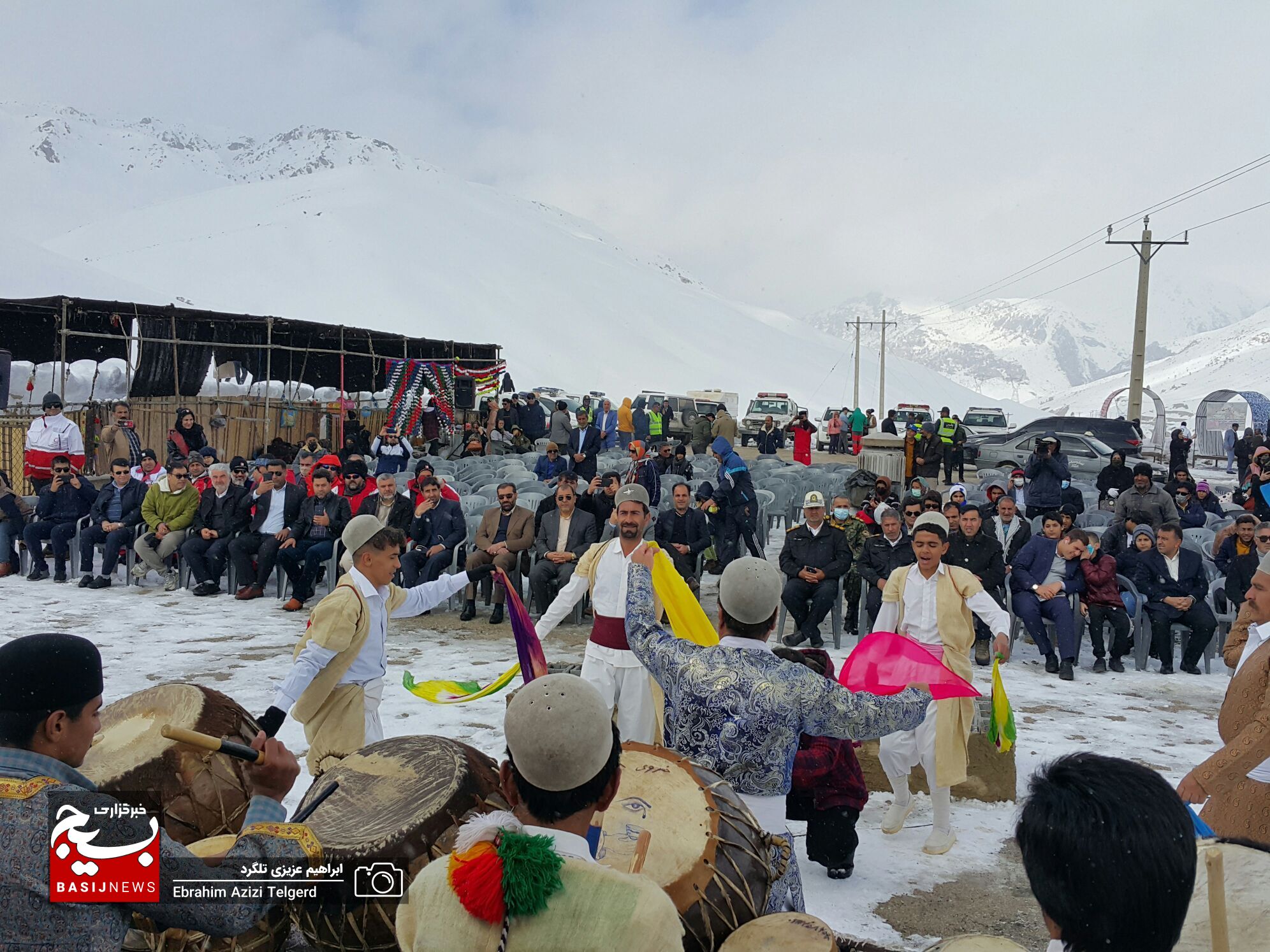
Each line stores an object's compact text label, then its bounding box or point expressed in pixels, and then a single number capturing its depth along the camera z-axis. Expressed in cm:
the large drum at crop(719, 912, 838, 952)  259
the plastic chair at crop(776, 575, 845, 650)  913
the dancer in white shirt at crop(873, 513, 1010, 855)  501
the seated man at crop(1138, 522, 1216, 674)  850
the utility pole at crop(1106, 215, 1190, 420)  2586
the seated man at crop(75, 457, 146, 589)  1097
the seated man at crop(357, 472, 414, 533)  1030
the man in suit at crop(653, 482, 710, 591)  979
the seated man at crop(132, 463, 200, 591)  1079
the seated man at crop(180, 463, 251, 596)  1056
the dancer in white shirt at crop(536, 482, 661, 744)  523
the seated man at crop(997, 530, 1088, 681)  845
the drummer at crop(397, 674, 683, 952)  186
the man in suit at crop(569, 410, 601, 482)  1510
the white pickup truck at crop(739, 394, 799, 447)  3791
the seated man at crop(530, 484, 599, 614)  957
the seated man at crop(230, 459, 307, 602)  1043
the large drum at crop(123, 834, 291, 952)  290
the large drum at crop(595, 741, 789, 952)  282
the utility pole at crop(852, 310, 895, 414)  6539
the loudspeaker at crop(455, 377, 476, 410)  2794
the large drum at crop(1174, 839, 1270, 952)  221
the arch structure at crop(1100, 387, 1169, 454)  3531
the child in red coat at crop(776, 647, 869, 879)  445
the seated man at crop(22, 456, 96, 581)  1114
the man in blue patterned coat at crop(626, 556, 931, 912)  331
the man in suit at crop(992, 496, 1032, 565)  970
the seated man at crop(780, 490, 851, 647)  902
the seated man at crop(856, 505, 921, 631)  866
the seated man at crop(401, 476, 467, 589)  1018
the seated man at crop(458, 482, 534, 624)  977
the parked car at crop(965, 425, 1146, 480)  2327
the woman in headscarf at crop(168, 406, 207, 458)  1555
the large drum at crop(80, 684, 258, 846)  334
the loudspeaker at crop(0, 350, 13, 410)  1430
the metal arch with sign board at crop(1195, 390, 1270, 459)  3528
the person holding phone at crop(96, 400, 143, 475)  1388
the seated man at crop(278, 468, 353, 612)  1018
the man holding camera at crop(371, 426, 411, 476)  1480
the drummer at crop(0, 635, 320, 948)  192
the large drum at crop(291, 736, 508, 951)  300
